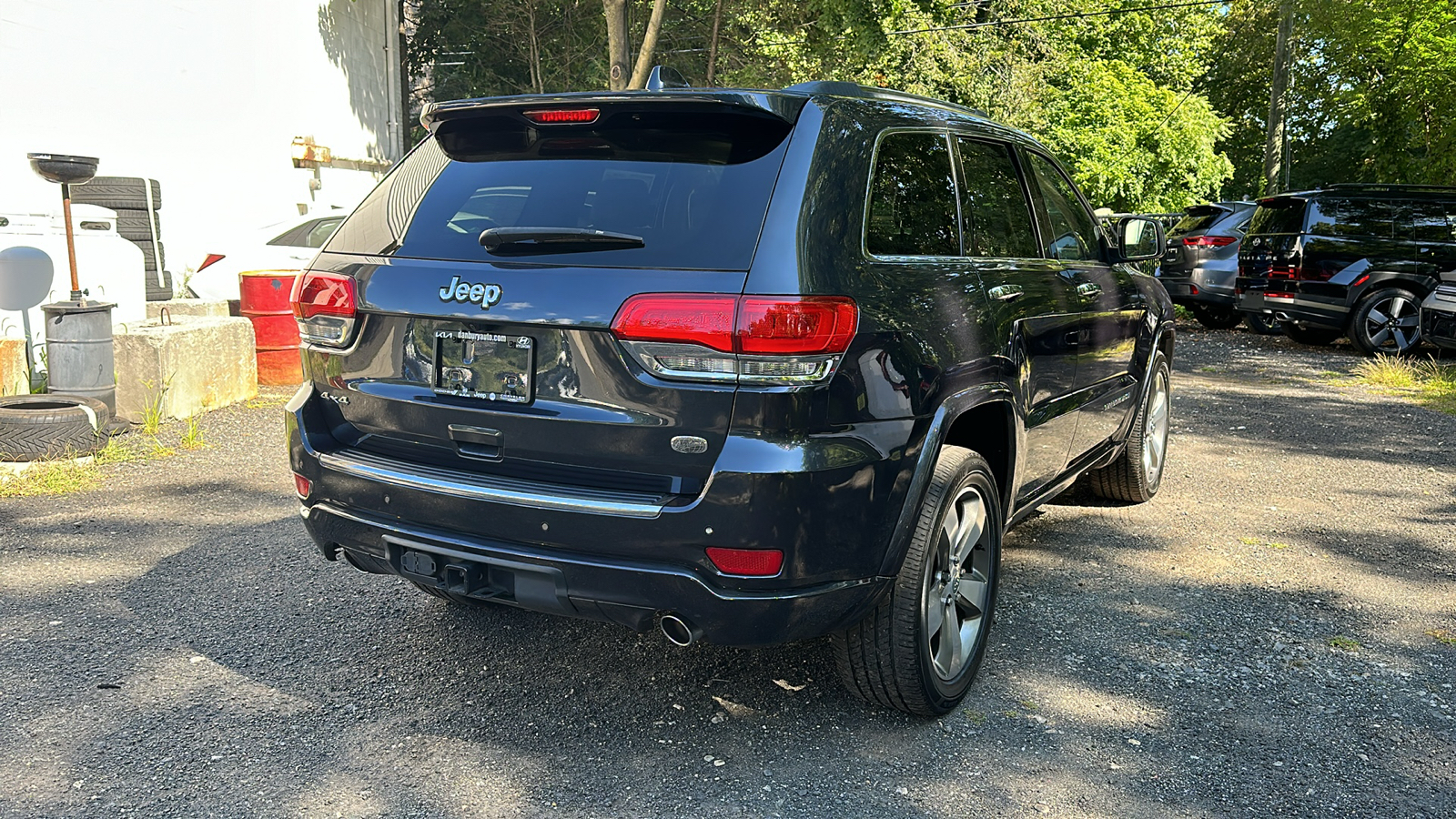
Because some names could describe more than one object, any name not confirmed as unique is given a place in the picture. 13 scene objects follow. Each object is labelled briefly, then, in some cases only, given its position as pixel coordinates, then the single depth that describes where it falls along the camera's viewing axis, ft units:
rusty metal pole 23.81
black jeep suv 9.57
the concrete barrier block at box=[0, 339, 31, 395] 24.97
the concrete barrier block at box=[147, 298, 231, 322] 30.07
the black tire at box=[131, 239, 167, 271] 36.45
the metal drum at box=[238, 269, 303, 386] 30.14
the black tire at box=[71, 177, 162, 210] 35.65
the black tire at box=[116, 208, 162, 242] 36.04
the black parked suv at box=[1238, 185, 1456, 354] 41.22
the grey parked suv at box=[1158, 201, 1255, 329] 49.44
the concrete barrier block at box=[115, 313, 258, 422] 25.35
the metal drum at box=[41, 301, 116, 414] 23.00
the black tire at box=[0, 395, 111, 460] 21.36
